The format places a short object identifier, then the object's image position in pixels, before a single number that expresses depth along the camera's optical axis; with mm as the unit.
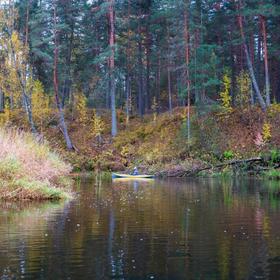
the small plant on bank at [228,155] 38688
